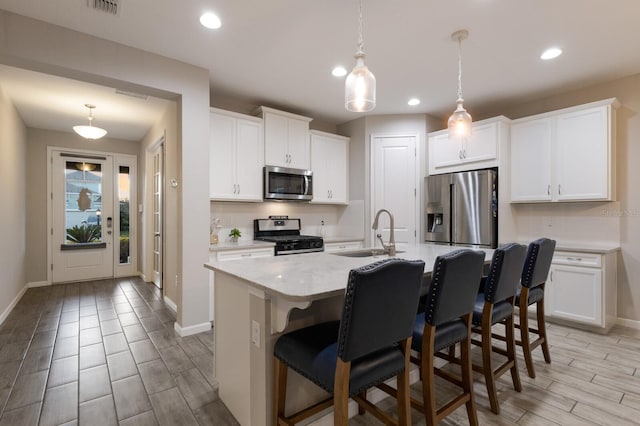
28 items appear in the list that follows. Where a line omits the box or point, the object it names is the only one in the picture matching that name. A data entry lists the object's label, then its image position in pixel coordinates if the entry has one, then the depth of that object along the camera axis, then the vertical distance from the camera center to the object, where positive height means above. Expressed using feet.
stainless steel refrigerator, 12.81 +0.21
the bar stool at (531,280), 7.47 -1.66
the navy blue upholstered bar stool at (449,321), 4.87 -1.86
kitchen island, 4.75 -1.83
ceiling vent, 7.23 +4.96
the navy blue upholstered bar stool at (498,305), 6.22 -2.02
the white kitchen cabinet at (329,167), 15.43 +2.38
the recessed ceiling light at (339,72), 10.69 +5.02
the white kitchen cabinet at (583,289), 10.27 -2.65
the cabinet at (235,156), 12.02 +2.33
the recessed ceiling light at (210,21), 7.79 +5.00
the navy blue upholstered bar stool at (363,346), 3.81 -1.94
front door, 17.22 -0.17
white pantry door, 15.05 +1.50
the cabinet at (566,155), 10.89 +2.21
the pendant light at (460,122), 8.11 +2.41
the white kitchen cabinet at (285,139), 13.55 +3.42
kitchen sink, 8.68 -1.12
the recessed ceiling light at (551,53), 9.38 +4.95
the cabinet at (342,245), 14.25 -1.54
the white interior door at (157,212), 14.59 +0.08
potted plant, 12.97 -0.87
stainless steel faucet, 8.14 -0.90
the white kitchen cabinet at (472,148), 12.91 +2.90
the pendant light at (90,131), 13.48 +3.69
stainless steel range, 12.65 -1.06
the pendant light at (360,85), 6.18 +2.58
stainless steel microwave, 13.44 +1.36
